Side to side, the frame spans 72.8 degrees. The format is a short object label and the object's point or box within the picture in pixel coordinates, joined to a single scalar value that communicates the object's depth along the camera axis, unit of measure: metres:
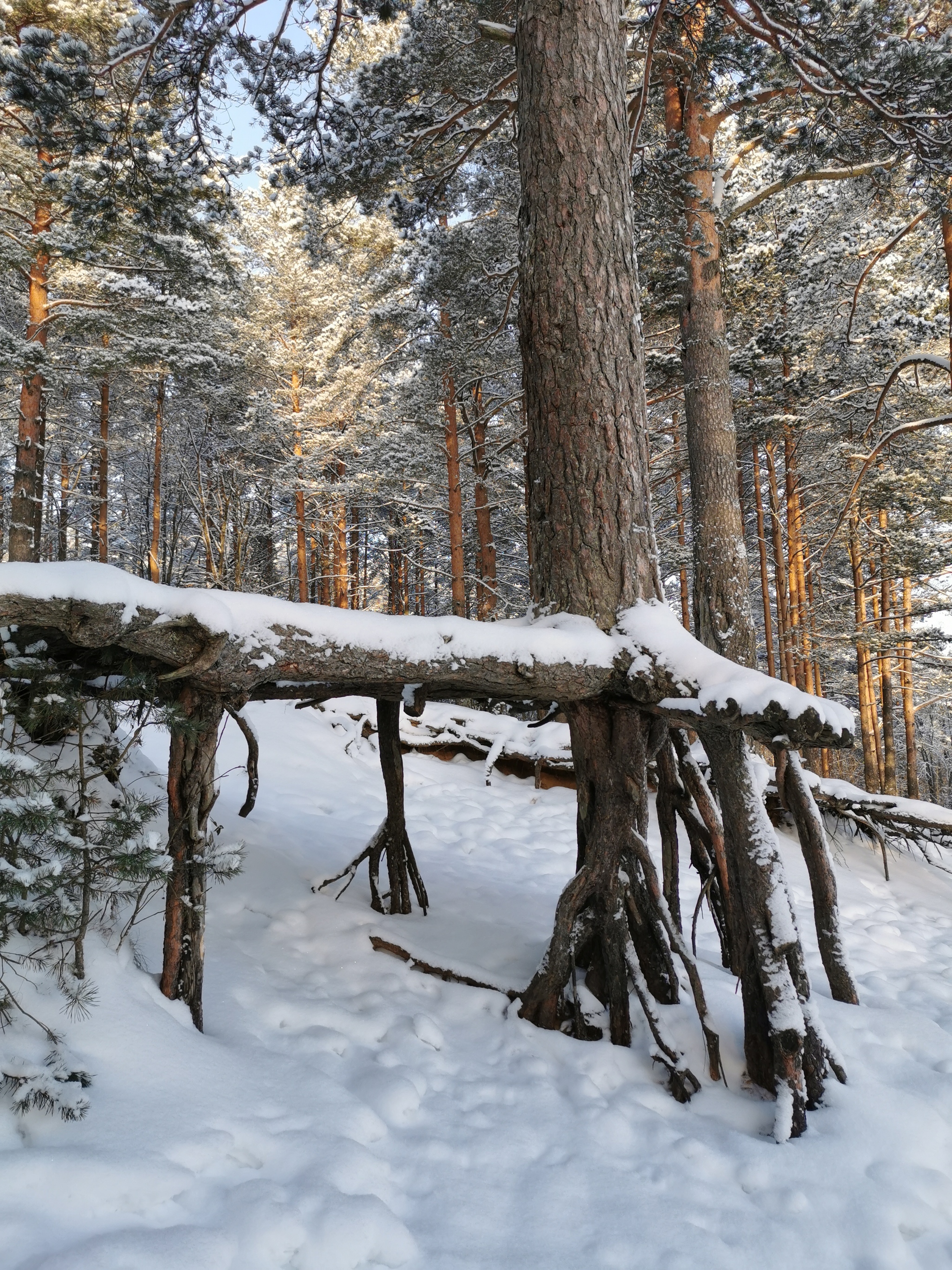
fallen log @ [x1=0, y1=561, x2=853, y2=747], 1.88
